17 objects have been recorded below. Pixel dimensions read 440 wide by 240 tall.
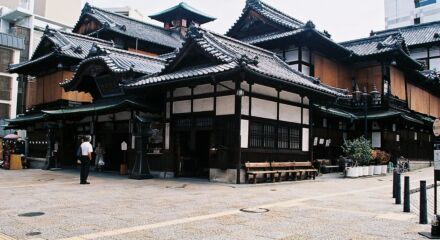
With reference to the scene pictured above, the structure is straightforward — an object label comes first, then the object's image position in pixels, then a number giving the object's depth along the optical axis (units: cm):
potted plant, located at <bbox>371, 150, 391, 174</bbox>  2336
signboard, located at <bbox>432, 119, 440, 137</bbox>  835
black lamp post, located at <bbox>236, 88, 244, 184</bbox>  1608
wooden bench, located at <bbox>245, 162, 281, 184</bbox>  1630
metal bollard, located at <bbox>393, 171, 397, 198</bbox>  1118
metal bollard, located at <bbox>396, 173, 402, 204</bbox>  1114
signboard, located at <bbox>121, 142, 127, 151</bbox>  2124
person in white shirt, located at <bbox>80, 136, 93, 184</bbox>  1586
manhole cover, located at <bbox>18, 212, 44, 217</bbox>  875
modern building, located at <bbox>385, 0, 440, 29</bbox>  6053
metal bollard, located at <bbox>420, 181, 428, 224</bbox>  833
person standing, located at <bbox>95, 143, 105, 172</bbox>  2259
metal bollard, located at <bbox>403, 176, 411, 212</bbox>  972
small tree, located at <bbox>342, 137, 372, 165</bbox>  2175
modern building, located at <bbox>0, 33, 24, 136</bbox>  5322
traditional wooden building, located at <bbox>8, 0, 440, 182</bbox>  1703
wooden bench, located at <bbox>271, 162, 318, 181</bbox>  1783
